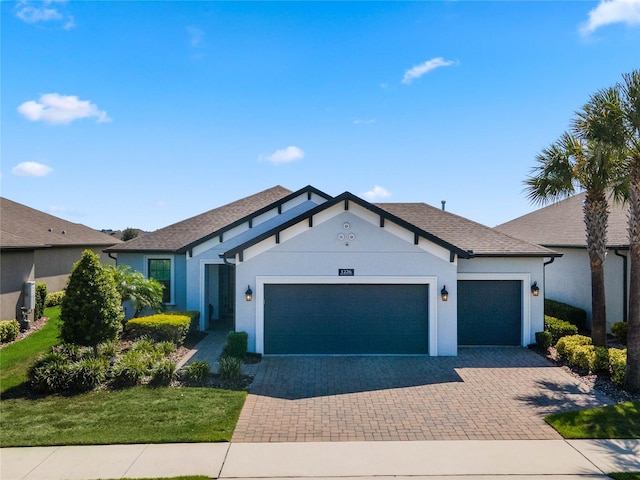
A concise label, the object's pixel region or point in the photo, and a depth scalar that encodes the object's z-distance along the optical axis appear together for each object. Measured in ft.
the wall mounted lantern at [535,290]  46.70
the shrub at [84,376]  33.12
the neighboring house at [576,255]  51.06
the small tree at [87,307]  37.60
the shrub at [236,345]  41.22
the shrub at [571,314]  54.54
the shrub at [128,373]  34.27
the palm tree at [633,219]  33.37
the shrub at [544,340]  44.68
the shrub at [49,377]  32.71
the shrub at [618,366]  34.09
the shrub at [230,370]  35.78
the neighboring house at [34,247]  52.60
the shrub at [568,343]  40.52
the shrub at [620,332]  47.21
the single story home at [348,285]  43.88
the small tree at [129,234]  186.04
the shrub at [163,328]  46.57
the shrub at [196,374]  35.14
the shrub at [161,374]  34.42
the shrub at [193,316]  52.39
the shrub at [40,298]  58.90
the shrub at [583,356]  37.24
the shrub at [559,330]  46.29
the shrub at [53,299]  68.85
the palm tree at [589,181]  37.73
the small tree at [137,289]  50.87
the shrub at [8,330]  47.50
